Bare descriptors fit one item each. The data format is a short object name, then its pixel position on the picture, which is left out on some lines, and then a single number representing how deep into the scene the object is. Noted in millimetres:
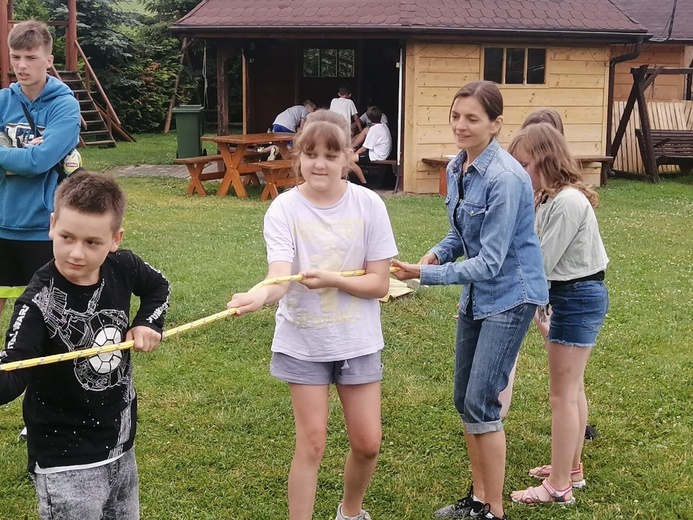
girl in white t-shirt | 3244
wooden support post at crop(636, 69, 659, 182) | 17128
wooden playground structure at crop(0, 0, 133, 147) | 21062
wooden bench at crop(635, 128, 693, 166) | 17531
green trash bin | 16578
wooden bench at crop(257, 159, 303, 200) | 13109
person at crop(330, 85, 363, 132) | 15867
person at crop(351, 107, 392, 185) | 15188
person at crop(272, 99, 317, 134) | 16047
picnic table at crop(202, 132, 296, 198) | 13586
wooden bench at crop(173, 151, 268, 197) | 13785
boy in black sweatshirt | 2564
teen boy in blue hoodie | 4262
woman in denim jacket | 3377
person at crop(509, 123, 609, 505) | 3824
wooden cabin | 14609
